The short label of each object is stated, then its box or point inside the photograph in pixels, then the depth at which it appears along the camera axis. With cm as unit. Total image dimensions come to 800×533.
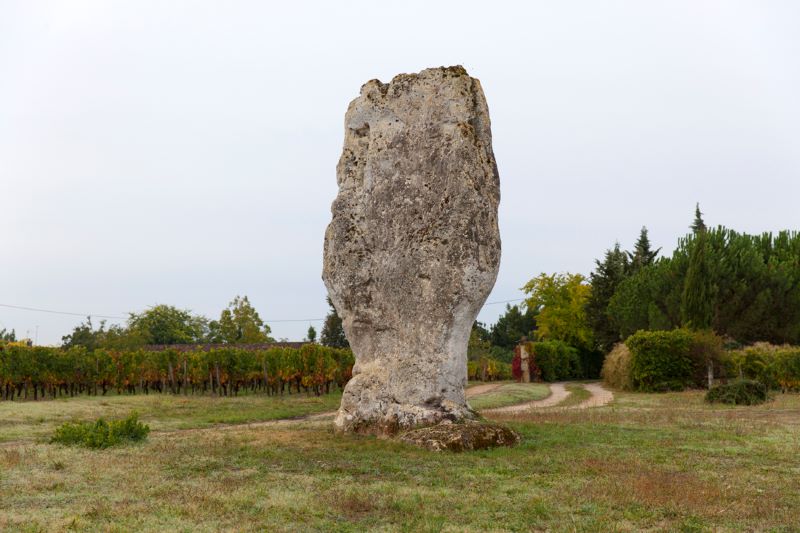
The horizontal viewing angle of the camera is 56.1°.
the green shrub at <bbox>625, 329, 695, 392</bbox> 3403
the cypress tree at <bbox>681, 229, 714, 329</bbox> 4075
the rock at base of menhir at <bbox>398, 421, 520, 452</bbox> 1308
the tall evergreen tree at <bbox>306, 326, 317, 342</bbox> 8231
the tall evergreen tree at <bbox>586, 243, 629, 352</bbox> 5612
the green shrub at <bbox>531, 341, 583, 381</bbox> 4938
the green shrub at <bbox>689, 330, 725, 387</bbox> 3375
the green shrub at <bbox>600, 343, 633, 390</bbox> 3622
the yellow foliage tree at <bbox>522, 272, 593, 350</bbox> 6091
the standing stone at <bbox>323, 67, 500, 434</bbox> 1495
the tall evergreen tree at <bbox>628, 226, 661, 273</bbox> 6444
